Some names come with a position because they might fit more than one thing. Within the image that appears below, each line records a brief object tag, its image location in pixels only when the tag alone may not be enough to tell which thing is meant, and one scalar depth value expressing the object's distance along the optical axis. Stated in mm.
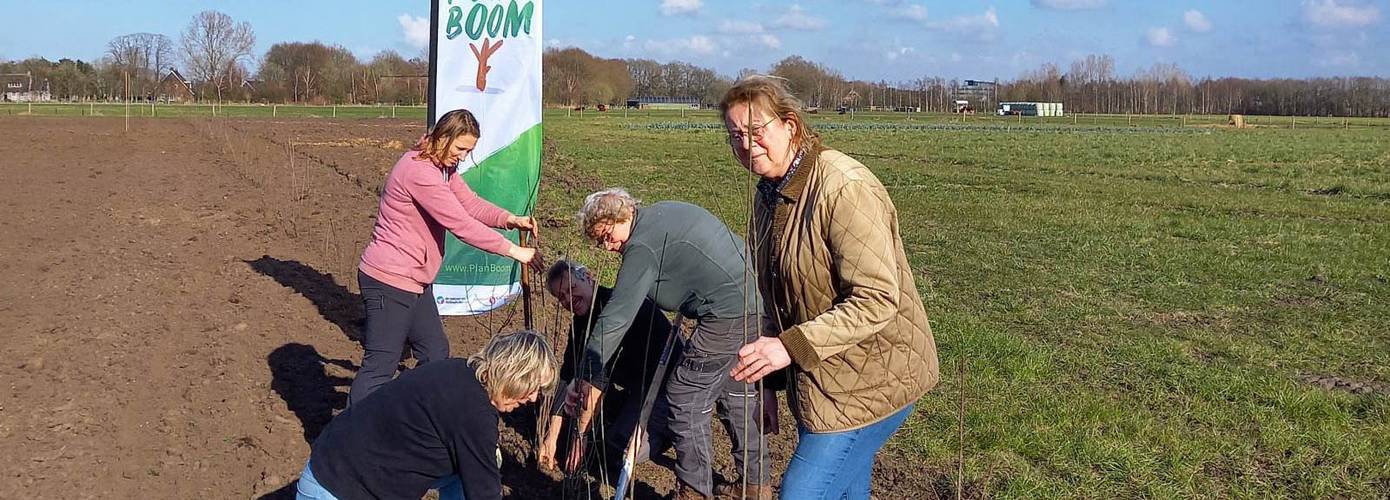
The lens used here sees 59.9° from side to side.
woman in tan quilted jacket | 2641
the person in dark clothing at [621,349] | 4273
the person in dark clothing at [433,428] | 3166
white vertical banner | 6895
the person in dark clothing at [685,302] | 3715
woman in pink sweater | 4711
